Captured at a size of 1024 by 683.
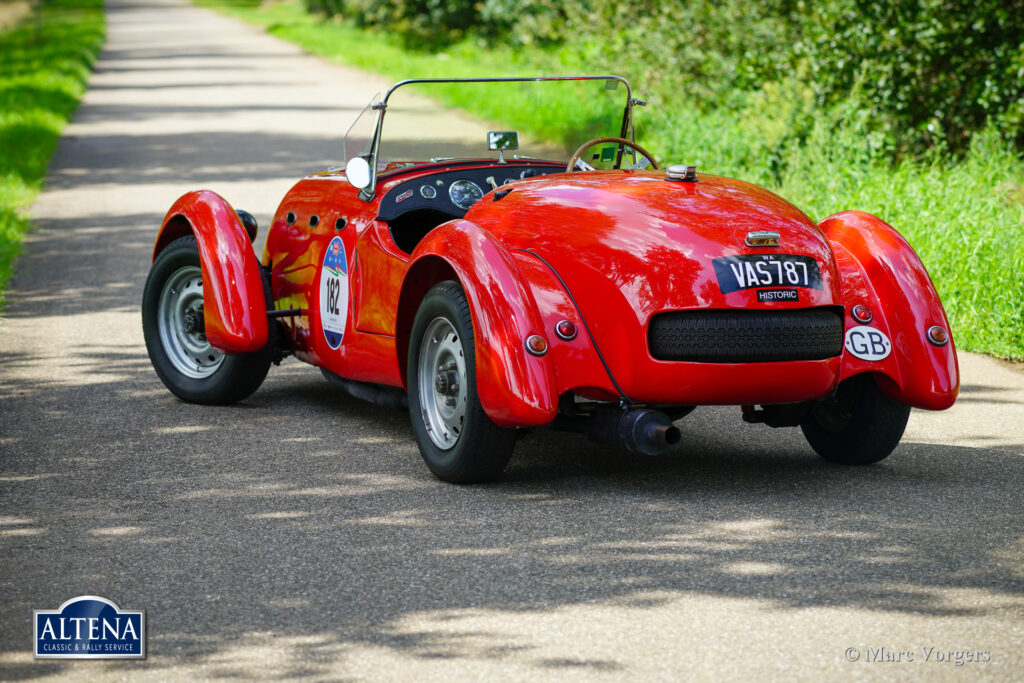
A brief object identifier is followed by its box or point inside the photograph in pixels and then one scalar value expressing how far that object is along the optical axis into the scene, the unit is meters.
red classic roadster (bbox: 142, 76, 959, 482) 9.40
